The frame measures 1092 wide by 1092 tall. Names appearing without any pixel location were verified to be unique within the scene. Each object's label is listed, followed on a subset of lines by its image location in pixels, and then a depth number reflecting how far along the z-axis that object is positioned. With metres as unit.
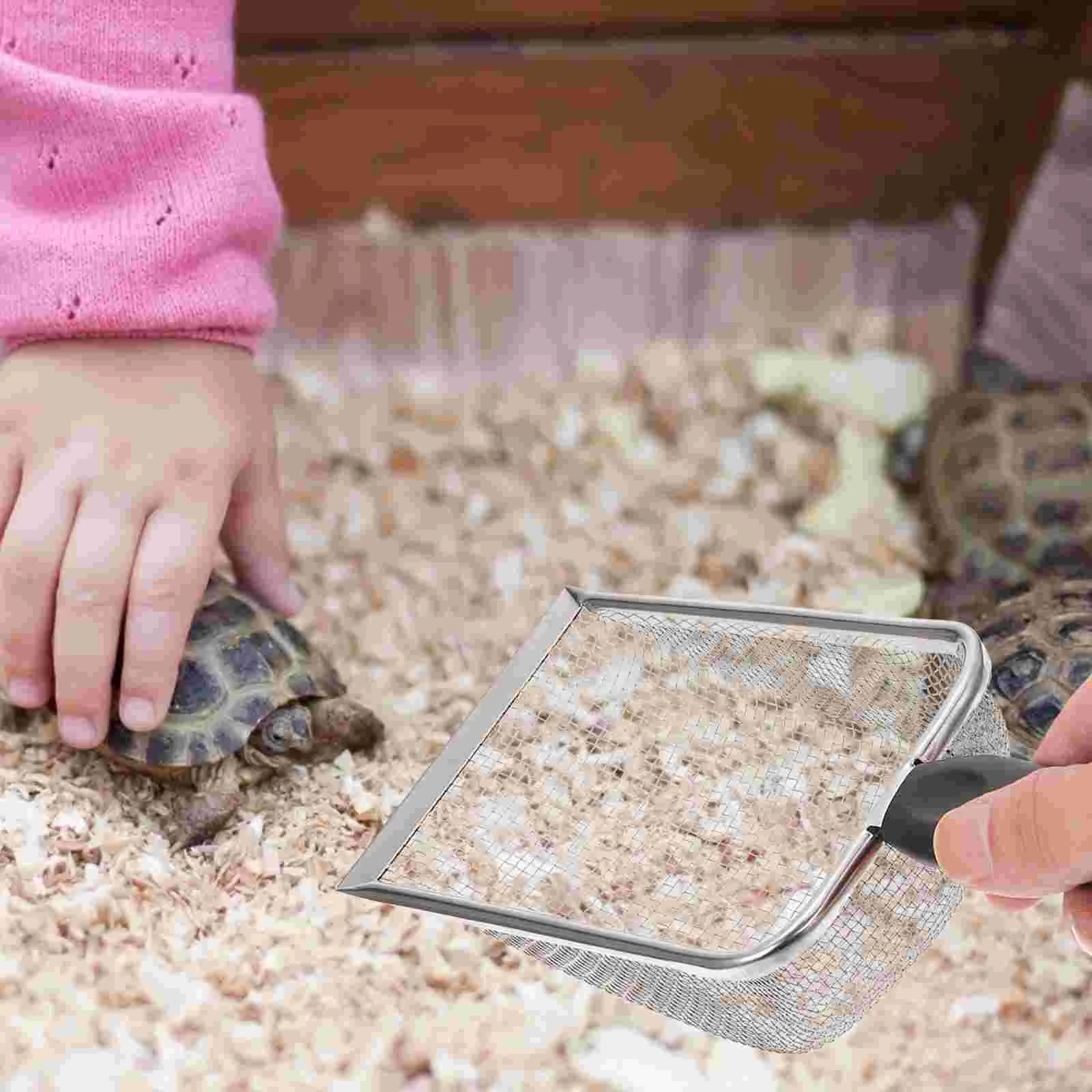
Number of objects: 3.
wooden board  1.59
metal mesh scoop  0.77
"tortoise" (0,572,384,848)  0.95
